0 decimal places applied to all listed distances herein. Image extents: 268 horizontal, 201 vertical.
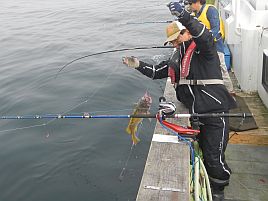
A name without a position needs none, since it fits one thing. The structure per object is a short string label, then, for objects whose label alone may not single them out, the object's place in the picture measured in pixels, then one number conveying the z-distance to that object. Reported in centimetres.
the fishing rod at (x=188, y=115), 344
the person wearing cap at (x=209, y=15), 618
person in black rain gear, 383
